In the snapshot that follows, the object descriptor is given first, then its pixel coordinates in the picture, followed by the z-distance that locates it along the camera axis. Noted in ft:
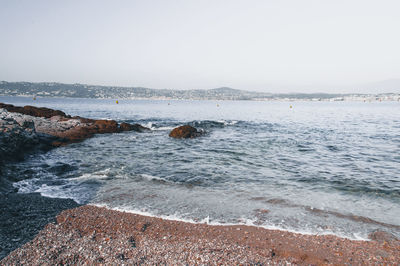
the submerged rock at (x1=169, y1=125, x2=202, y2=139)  72.74
